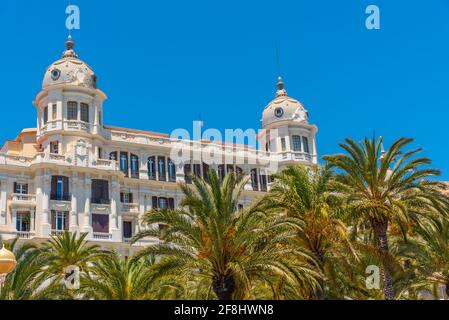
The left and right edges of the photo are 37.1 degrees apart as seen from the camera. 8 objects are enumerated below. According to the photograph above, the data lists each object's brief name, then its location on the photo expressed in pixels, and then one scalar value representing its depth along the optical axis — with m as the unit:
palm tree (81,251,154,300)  31.67
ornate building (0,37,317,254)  53.47
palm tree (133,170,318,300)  27.52
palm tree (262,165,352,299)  31.02
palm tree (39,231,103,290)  38.59
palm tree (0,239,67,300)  32.47
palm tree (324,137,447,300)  32.62
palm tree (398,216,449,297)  36.72
